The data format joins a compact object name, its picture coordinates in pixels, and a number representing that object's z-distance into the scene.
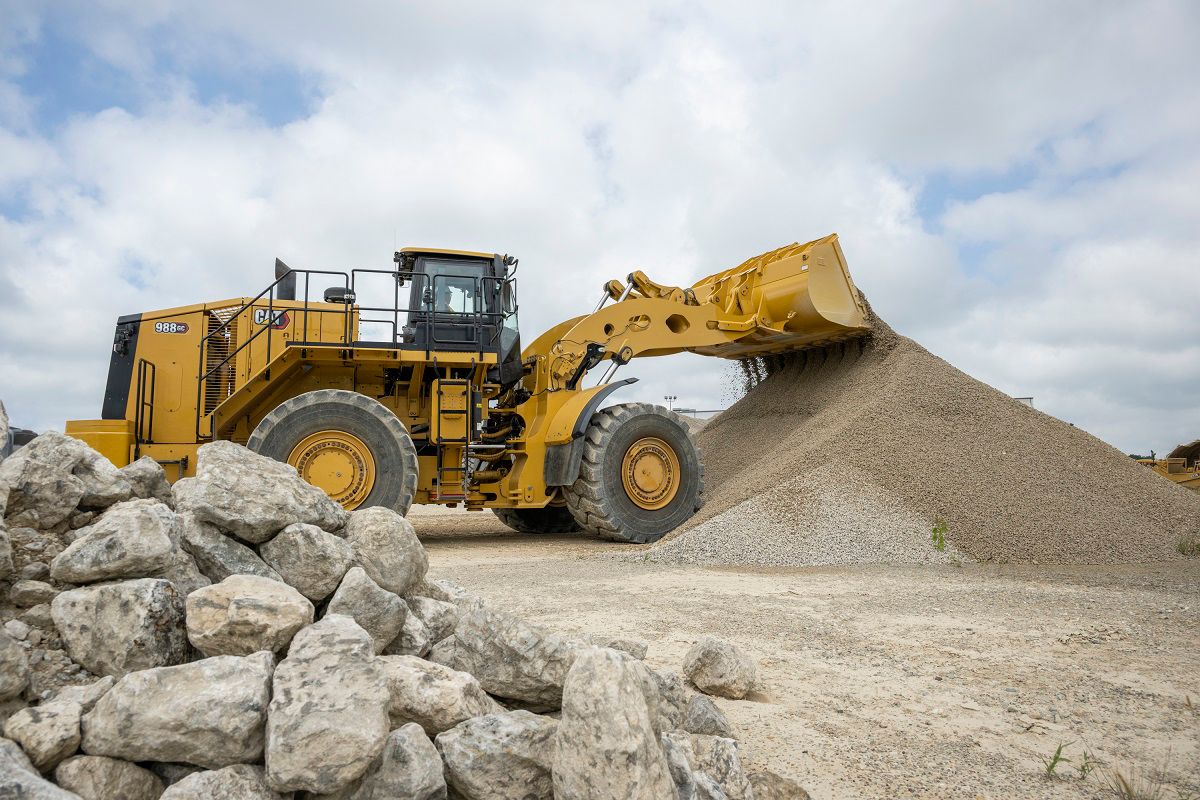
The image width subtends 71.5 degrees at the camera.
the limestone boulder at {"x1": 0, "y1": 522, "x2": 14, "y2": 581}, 2.82
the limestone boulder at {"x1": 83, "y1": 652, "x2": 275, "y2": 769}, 2.43
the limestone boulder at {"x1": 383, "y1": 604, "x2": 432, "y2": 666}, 3.29
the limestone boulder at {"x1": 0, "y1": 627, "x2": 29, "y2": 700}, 2.54
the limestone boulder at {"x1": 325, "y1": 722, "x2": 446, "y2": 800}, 2.46
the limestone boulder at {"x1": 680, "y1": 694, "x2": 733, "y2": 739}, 3.22
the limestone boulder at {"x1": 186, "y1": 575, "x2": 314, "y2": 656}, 2.73
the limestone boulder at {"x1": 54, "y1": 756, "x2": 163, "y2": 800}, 2.37
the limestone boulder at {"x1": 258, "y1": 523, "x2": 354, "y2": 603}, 3.29
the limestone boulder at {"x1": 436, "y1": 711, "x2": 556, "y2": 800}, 2.57
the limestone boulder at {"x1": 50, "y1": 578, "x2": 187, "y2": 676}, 2.76
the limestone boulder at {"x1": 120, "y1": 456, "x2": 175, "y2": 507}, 3.89
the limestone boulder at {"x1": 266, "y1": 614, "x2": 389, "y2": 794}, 2.34
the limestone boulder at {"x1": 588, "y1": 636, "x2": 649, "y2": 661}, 4.07
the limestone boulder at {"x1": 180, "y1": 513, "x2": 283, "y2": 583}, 3.26
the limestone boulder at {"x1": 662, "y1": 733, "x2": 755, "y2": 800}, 2.74
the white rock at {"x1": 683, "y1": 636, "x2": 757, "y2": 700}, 3.91
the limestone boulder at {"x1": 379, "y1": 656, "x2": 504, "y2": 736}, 2.75
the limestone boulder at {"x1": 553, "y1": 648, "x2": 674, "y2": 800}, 2.38
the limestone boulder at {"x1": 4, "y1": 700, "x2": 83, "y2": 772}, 2.39
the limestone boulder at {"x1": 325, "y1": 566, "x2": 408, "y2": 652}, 3.12
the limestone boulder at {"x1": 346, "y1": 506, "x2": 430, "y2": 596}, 3.55
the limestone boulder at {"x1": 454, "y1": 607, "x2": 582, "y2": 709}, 3.06
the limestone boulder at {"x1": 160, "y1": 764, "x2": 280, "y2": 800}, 2.31
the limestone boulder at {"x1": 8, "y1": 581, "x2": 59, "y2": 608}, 2.93
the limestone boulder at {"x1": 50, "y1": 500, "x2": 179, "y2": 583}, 2.95
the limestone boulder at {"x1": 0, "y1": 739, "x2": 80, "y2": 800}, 2.18
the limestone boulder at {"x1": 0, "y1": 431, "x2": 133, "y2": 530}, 3.23
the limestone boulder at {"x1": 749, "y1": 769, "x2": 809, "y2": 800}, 2.86
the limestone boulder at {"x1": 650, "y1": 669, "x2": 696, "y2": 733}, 3.15
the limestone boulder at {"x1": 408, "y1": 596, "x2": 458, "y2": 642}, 3.55
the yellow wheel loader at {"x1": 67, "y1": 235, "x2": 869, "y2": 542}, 9.38
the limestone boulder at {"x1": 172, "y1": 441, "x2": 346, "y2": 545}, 3.33
